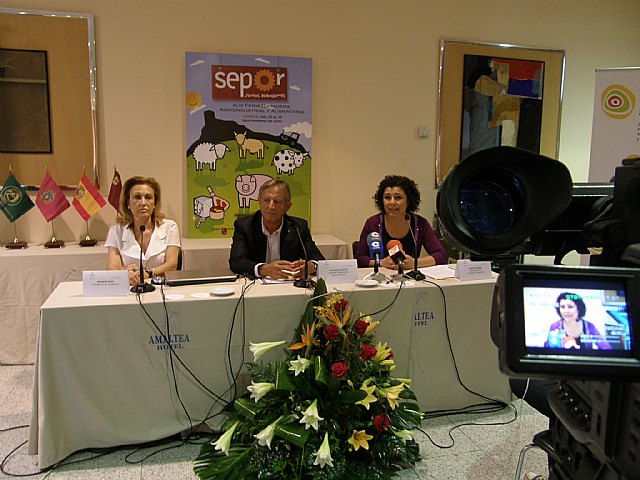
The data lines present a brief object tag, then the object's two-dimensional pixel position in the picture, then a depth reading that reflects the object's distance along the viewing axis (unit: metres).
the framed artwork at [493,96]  4.09
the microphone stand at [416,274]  2.46
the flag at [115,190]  3.41
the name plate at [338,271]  2.36
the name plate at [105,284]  2.09
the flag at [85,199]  3.38
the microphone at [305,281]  2.30
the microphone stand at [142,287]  2.16
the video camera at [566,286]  0.83
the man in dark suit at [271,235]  2.71
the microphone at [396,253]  2.57
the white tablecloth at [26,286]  3.01
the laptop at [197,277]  2.32
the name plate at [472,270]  2.46
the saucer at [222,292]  2.15
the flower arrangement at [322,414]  1.82
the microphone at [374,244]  2.61
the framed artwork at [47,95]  3.29
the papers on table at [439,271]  2.52
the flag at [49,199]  3.31
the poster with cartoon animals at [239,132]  3.59
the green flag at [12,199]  3.26
